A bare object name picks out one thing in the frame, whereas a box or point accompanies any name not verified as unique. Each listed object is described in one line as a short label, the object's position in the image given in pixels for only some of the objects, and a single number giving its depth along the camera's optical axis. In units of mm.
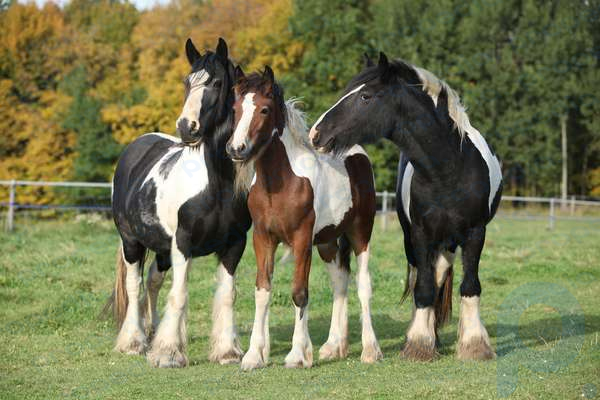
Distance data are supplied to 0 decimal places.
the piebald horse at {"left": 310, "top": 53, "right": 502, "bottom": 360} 12760
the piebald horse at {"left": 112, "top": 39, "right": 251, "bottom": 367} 12901
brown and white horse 12376
